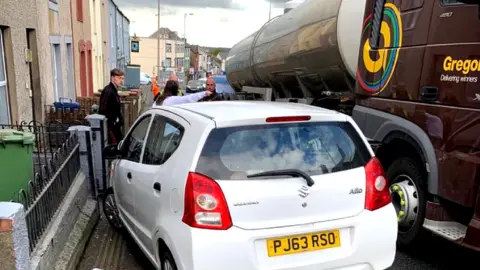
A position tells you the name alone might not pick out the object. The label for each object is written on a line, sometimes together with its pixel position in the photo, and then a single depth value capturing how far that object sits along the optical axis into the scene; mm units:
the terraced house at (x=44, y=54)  7576
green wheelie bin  4078
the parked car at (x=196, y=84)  30769
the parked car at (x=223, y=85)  17052
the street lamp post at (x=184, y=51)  80688
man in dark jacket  7375
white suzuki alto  2664
